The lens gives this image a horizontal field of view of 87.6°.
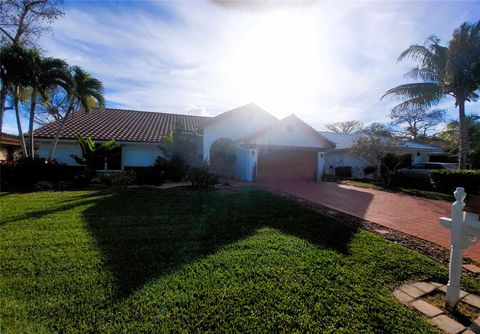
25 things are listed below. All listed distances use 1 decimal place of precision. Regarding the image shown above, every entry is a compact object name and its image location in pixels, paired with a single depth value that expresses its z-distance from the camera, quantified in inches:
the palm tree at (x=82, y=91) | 589.6
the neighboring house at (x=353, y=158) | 1018.1
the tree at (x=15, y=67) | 498.9
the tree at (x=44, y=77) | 532.4
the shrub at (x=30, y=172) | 520.1
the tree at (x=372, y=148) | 715.4
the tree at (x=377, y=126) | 1297.0
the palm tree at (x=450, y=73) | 590.2
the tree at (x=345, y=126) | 1990.7
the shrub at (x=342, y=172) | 1000.9
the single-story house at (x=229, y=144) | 691.4
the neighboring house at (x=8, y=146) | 1087.4
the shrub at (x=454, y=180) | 519.2
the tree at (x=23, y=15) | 600.4
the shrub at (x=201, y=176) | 524.1
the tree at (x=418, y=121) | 1564.0
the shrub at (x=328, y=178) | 810.2
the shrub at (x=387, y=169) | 695.7
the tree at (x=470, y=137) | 1015.0
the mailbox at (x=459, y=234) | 134.9
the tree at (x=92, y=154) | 568.1
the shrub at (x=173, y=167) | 629.3
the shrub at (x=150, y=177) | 589.6
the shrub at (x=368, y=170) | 899.9
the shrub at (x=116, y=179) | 573.9
